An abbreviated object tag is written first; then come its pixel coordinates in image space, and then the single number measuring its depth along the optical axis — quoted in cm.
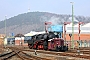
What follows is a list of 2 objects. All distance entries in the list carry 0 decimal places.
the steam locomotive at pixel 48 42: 3739
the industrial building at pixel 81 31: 10054
